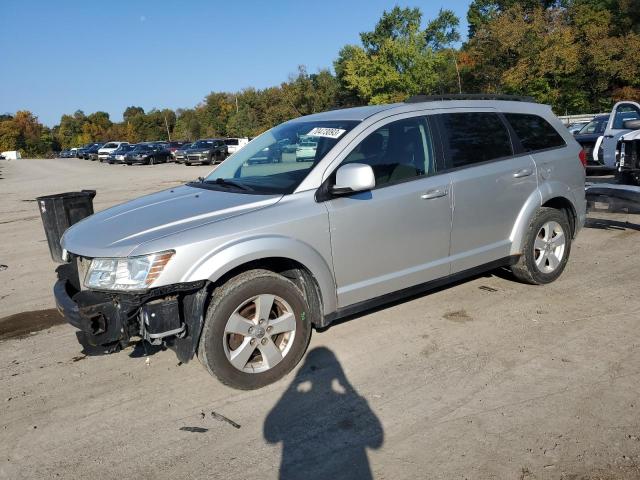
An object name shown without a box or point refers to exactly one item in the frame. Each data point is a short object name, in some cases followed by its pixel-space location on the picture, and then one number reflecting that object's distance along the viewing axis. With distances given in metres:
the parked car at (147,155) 39.38
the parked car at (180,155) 35.72
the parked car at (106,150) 49.51
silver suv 3.36
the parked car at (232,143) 36.99
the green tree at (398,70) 58.62
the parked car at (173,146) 40.92
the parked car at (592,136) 13.10
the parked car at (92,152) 56.56
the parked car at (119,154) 42.75
